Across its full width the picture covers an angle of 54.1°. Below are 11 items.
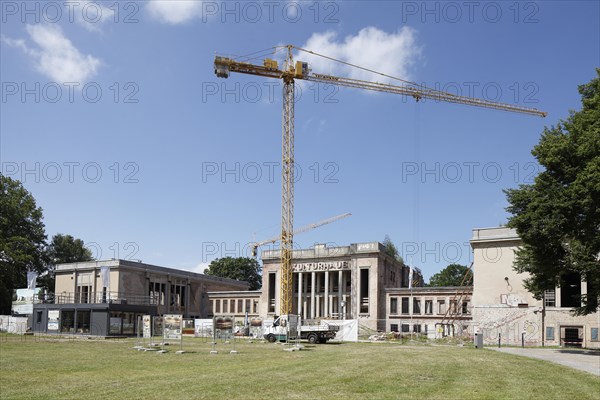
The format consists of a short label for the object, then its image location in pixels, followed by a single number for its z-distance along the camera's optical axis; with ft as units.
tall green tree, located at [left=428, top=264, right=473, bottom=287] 450.30
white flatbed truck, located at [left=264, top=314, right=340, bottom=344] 161.48
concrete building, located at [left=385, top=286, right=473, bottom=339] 233.55
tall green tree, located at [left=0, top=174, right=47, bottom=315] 273.54
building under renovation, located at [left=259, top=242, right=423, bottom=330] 271.49
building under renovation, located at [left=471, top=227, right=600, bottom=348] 176.76
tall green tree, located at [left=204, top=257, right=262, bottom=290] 425.28
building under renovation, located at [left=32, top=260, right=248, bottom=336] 190.80
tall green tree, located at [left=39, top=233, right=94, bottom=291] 380.99
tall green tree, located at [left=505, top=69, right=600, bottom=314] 116.67
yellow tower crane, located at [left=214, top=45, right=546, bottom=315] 287.48
